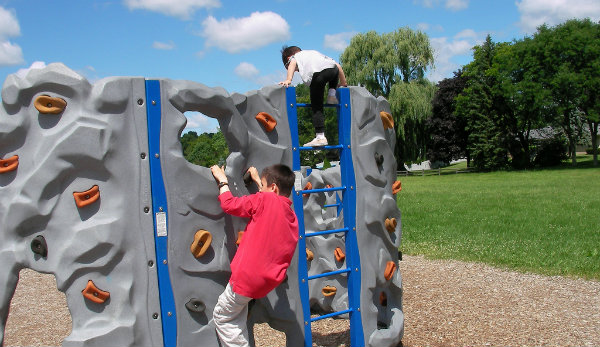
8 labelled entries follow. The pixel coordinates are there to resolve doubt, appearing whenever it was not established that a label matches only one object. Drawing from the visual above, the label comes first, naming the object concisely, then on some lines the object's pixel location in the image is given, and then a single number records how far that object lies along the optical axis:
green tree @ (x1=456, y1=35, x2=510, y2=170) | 42.73
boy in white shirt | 4.94
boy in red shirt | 3.87
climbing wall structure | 3.69
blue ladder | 5.05
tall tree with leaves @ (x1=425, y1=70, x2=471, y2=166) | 48.22
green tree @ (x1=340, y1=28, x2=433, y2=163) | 37.81
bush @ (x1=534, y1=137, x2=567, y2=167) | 43.78
